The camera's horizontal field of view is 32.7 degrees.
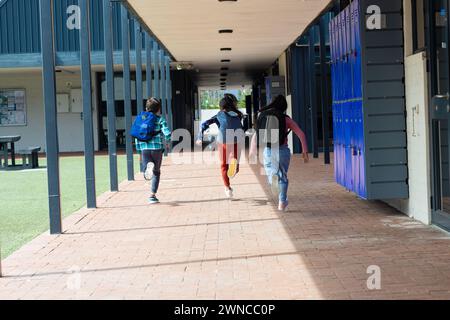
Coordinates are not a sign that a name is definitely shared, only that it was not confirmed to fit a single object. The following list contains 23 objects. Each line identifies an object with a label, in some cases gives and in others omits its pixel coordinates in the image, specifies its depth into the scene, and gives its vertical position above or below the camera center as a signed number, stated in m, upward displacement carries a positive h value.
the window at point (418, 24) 8.06 +1.02
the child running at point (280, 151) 9.60 -0.32
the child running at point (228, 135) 10.95 -0.11
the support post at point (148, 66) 18.89 +1.61
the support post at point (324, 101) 17.08 +0.51
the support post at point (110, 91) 12.64 +0.67
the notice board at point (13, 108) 28.78 +1.03
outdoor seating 19.05 -0.55
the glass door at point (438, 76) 7.54 +0.44
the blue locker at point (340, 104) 10.05 +0.25
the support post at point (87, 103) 10.30 +0.41
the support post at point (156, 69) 20.45 +1.63
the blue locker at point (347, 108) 9.56 +0.19
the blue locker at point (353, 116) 9.16 +0.08
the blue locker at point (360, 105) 8.78 +0.20
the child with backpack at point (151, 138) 10.91 -0.11
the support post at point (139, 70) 16.92 +1.35
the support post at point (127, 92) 14.64 +0.75
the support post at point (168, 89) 23.60 +1.28
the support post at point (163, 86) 21.94 +1.29
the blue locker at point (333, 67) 10.59 +0.79
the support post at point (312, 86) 18.23 +0.91
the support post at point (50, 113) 8.41 +0.23
